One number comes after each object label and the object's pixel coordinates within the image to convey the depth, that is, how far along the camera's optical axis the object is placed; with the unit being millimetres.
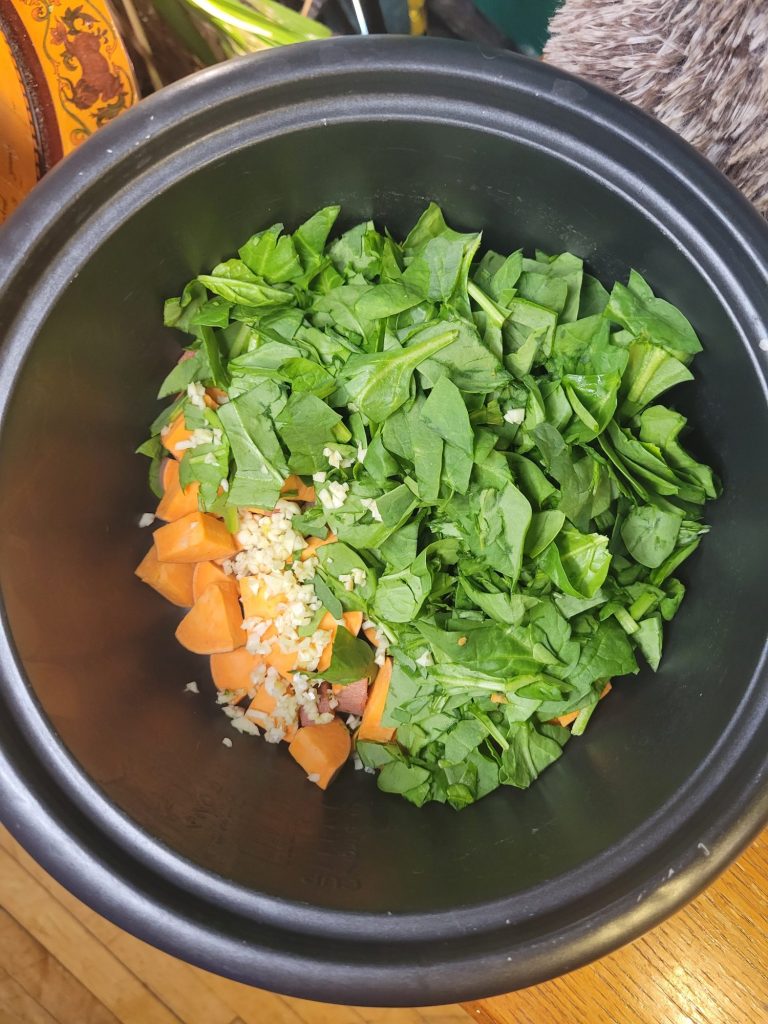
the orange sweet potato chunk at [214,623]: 334
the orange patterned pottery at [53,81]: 337
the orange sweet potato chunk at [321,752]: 323
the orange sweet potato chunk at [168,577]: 339
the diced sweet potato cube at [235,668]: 342
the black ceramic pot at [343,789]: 243
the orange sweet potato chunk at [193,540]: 326
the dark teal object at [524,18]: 344
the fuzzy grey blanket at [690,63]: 326
